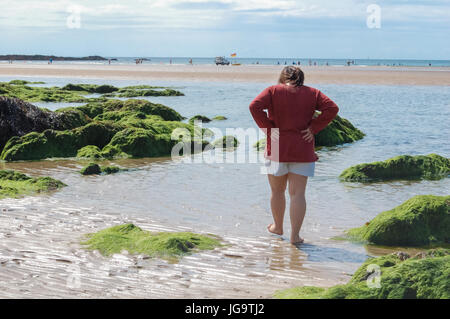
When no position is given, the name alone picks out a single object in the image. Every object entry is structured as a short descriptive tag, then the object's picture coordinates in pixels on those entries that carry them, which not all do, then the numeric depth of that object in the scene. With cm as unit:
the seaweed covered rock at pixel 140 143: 1199
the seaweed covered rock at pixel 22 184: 808
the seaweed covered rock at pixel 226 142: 1330
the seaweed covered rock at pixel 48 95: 2456
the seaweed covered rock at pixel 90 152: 1170
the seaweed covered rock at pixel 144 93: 3043
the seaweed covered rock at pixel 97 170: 982
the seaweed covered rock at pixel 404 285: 406
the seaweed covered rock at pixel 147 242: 563
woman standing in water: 602
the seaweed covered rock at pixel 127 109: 1602
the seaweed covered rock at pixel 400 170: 973
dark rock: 1210
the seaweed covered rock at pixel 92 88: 3225
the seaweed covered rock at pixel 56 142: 1146
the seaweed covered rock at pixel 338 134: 1397
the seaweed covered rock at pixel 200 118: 1823
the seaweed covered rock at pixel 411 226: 626
